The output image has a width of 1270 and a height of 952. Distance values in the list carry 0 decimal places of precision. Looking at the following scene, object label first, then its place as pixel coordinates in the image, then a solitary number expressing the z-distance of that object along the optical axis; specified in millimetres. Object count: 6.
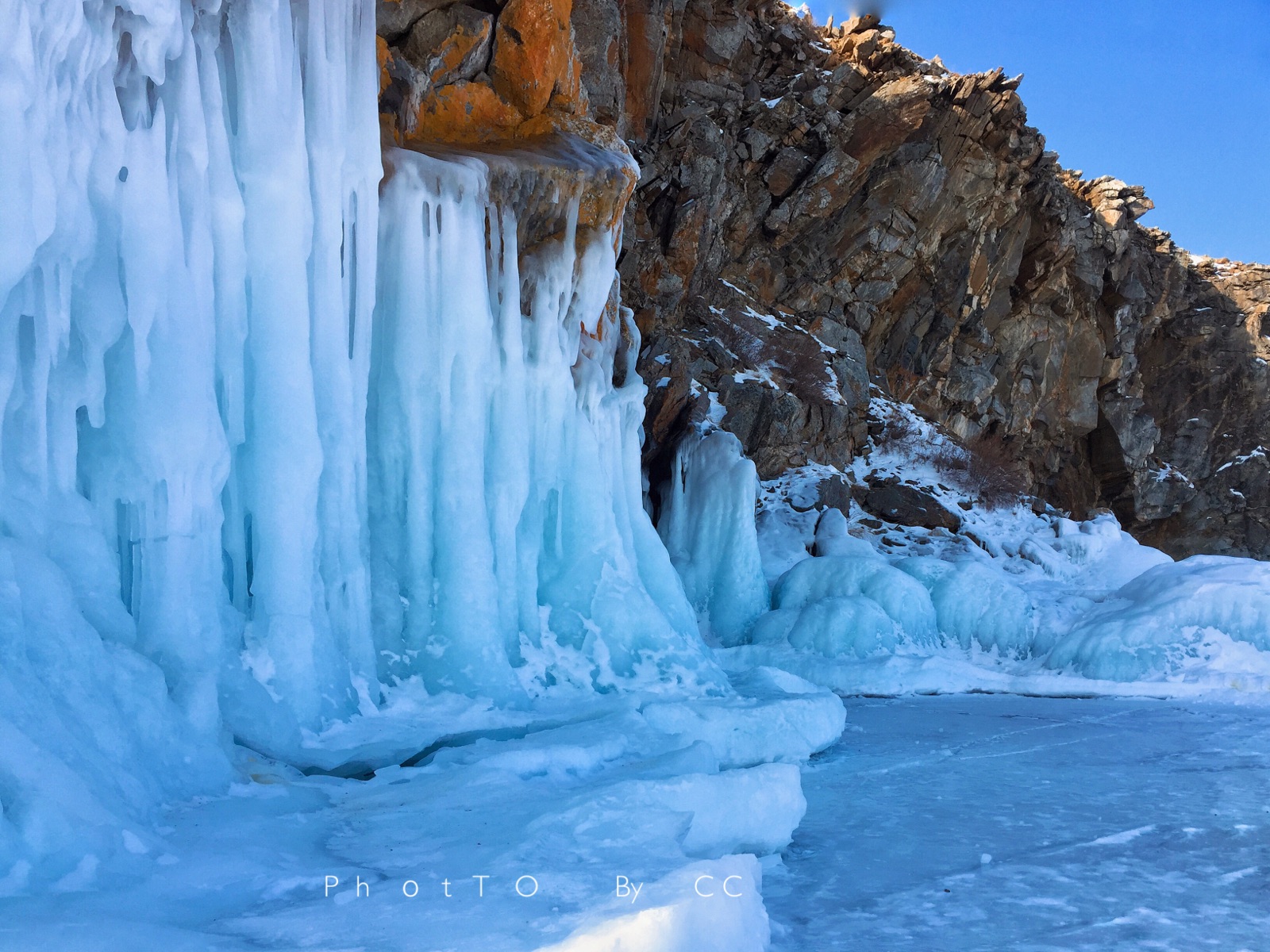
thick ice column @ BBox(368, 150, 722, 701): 7680
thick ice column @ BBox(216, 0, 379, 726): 6008
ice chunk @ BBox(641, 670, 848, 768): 7098
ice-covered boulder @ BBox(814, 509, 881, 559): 15703
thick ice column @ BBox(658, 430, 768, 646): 14109
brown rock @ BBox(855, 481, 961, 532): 18484
